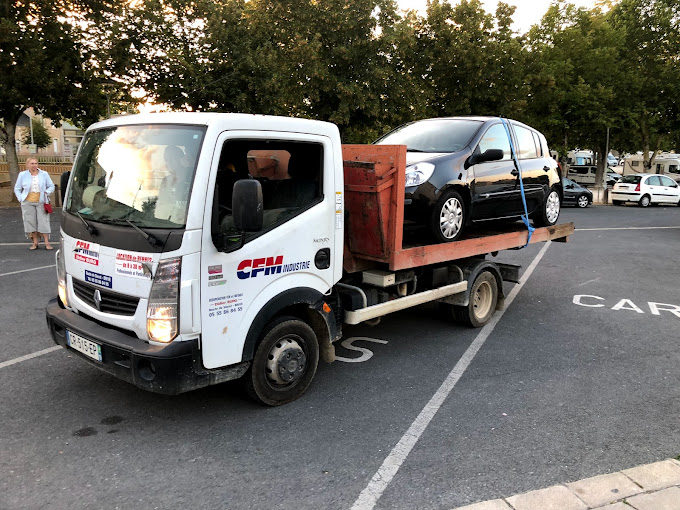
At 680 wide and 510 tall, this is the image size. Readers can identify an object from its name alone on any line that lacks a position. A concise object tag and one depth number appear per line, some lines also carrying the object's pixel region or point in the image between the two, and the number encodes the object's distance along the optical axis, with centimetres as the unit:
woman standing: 1062
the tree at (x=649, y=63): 3109
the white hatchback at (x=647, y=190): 2692
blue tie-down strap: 683
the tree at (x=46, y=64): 1833
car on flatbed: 563
